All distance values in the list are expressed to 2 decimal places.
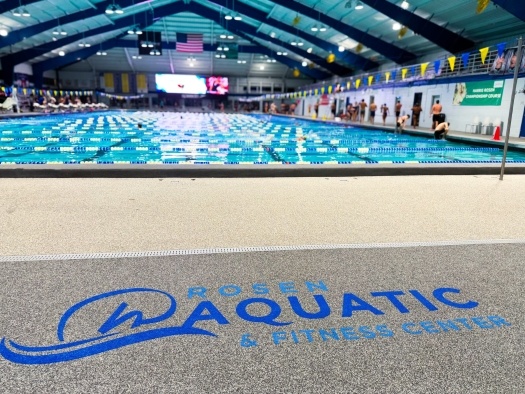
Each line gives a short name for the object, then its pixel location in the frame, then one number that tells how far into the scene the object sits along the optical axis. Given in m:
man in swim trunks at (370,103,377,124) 20.56
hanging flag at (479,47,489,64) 12.17
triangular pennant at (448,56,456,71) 14.25
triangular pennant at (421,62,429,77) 15.76
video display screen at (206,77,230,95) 42.38
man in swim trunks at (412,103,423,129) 17.50
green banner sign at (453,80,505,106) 14.69
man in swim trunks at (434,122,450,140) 12.82
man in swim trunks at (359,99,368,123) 21.23
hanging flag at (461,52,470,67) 13.49
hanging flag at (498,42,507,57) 12.07
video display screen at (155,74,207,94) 41.44
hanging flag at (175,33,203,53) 27.27
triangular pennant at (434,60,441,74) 16.30
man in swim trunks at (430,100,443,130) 14.25
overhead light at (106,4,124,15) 17.50
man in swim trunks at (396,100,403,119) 18.95
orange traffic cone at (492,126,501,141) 12.20
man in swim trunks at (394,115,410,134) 15.40
